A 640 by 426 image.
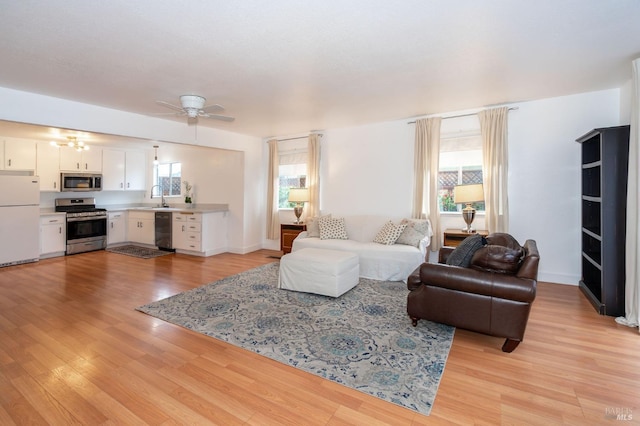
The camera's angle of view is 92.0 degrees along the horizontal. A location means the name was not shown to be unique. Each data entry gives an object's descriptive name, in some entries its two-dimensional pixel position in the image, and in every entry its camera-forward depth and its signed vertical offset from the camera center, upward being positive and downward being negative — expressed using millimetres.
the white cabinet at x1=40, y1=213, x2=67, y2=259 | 5871 -568
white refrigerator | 5254 -242
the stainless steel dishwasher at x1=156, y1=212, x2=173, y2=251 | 6660 -527
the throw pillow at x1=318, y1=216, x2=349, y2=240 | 5234 -372
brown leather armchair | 2402 -732
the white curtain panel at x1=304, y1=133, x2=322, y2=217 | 6004 +646
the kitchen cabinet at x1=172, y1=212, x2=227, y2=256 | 6230 -541
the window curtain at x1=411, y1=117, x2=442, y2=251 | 4863 +583
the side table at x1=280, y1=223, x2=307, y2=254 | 5801 -496
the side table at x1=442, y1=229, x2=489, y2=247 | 4336 -410
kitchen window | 7589 +717
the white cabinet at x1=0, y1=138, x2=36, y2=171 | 5613 +967
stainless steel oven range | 6289 -389
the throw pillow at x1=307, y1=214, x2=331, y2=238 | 5422 -356
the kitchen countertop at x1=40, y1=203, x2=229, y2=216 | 6379 -36
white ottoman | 3713 -809
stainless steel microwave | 6387 +518
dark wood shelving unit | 3173 -75
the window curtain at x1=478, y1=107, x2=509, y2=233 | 4375 +526
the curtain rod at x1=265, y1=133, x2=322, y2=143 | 6311 +1429
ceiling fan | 3787 +1228
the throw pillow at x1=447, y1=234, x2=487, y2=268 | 2777 -399
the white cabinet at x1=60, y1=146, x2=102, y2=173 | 6445 +989
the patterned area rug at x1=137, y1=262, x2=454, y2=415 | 2150 -1145
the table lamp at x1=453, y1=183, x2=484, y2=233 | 4234 +151
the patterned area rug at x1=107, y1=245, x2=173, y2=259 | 6260 -966
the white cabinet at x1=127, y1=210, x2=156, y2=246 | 6988 -481
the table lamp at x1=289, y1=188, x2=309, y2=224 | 5859 +227
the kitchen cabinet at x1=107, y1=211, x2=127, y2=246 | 7024 -493
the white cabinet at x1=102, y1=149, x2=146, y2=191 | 7129 +869
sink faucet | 7721 +145
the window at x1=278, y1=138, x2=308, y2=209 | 6392 +850
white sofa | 4352 -639
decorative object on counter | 7290 +401
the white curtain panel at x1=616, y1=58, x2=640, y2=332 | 2859 -87
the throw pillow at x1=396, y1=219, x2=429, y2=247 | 4574 -379
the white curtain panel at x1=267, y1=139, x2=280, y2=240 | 6578 +401
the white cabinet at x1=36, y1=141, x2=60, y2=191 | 6082 +805
